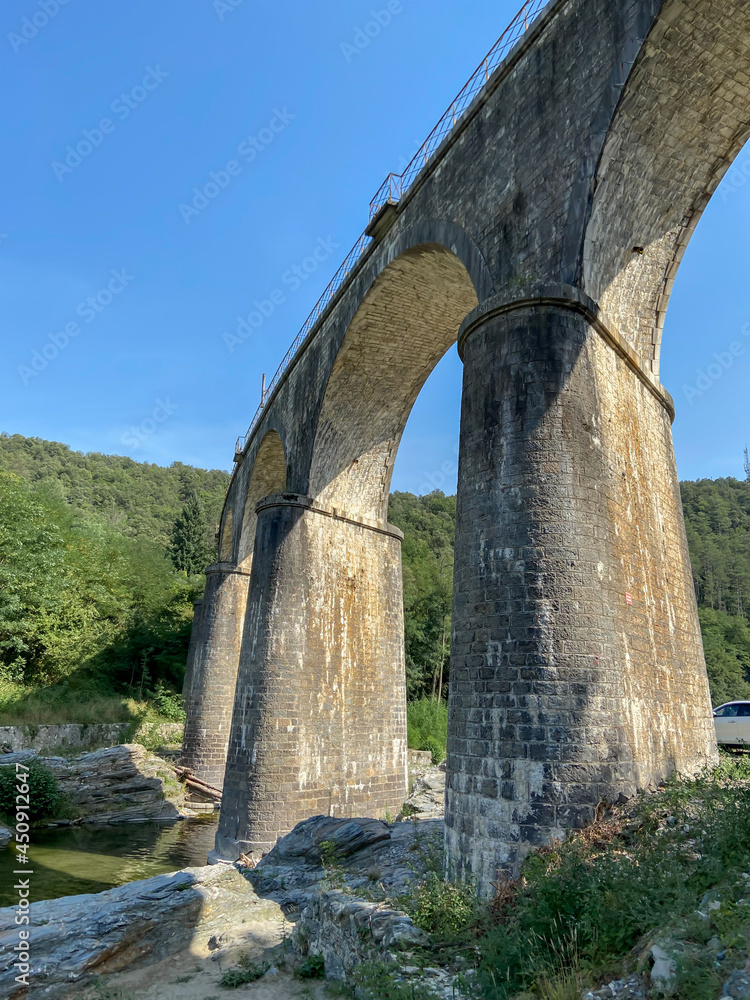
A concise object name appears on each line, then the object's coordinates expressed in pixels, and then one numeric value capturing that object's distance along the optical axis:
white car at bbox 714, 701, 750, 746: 12.09
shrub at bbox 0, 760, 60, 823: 14.42
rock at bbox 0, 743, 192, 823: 16.66
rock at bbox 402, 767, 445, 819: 11.55
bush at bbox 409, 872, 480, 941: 4.79
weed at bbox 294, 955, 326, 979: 5.70
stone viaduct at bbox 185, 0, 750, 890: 5.46
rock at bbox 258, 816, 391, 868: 8.14
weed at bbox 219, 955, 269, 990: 5.70
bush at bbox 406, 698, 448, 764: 26.45
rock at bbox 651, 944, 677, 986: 2.95
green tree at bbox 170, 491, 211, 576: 44.56
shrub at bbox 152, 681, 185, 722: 25.33
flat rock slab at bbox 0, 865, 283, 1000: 5.74
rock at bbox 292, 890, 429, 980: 4.74
